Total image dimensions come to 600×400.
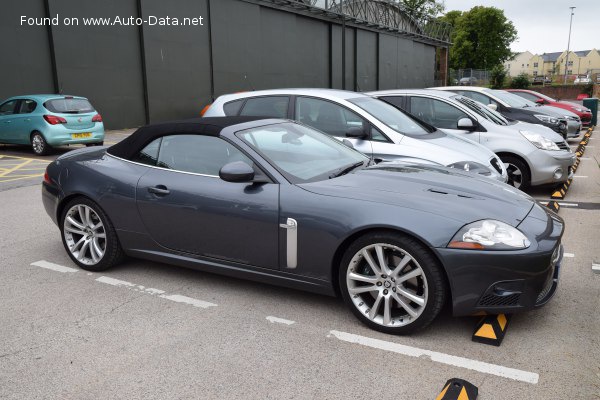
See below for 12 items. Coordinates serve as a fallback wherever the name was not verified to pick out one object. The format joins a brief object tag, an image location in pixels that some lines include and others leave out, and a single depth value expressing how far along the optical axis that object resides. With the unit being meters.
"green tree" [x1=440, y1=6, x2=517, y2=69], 76.19
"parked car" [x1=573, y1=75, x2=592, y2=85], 57.34
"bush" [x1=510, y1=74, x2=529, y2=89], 44.00
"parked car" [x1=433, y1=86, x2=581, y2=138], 11.41
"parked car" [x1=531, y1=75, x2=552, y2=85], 63.34
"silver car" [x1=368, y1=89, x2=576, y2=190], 7.58
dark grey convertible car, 3.22
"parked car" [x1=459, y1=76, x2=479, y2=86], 53.36
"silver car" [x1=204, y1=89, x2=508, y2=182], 5.98
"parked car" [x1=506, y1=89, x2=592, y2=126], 17.43
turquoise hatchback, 12.62
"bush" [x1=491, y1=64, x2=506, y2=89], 48.28
